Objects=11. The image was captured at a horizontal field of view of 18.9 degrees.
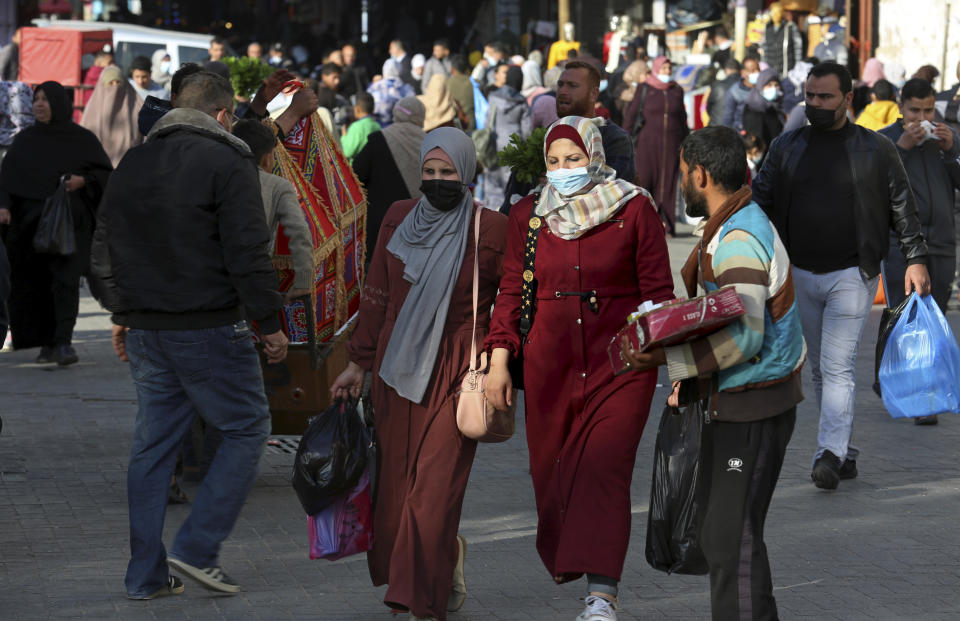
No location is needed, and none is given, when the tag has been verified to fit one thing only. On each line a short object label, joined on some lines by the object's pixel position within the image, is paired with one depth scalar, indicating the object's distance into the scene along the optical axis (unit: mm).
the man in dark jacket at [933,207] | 17128
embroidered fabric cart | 13153
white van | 48624
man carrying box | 8347
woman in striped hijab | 9670
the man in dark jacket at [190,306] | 10060
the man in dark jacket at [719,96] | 38390
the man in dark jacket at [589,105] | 14180
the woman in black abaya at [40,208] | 19687
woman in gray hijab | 9952
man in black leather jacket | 13276
